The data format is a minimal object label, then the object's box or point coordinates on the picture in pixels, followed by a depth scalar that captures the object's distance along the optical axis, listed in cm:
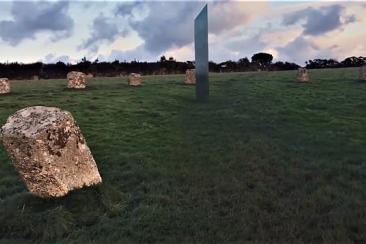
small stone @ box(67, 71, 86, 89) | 3269
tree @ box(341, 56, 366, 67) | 5507
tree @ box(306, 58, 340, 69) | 5738
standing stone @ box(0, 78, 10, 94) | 3020
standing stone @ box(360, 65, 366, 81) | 3375
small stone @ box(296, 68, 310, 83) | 3466
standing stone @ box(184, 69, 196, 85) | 3519
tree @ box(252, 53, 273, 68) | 6158
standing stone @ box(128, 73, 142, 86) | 3503
